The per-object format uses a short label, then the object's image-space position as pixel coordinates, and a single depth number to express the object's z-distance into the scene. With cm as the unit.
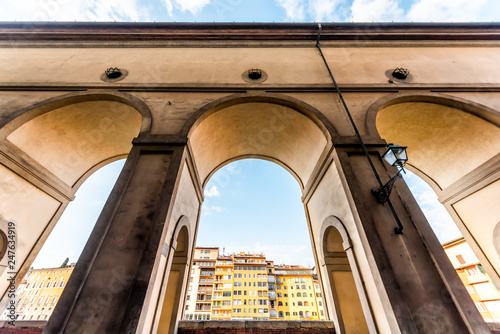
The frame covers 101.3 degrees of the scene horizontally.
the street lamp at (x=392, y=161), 322
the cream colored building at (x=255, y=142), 304
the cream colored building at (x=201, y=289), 4738
